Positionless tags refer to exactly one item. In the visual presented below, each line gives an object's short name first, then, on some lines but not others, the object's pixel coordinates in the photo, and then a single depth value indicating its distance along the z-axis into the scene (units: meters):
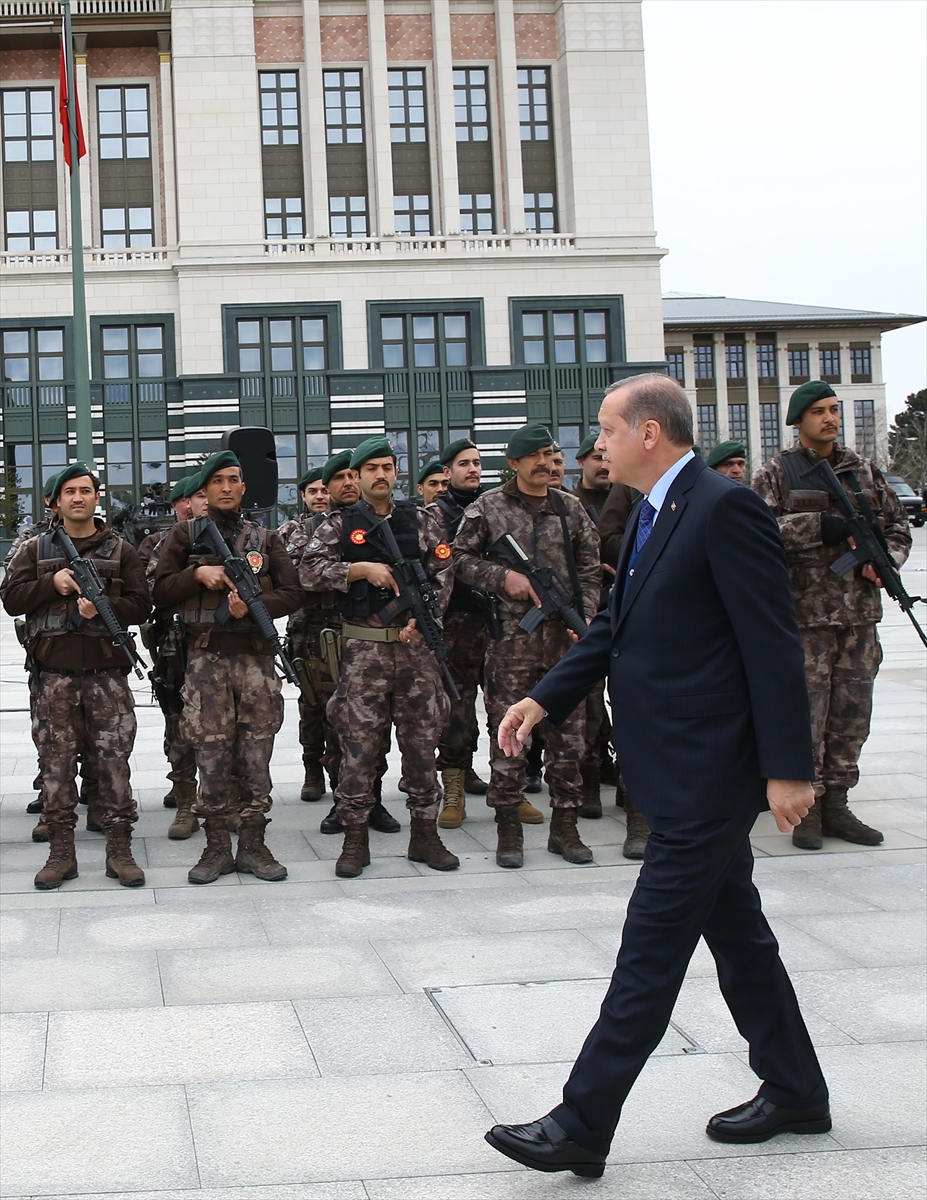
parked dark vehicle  46.31
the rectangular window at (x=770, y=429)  82.38
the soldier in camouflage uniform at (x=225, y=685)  6.45
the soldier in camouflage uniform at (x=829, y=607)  6.73
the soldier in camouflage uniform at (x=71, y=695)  6.39
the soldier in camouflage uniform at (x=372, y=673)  6.54
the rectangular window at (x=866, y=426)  74.84
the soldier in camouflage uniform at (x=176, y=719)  7.48
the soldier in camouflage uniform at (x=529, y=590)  6.71
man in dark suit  3.15
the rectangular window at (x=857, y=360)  83.00
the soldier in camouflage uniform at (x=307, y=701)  8.34
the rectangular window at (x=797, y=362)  82.06
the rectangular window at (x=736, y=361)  81.12
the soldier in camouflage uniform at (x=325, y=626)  7.73
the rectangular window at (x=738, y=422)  82.06
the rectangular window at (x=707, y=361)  80.75
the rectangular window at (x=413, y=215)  46.28
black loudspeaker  8.95
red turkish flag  22.52
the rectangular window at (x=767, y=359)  81.75
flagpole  19.34
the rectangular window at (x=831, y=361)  82.69
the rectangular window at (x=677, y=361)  80.12
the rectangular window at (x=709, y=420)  80.94
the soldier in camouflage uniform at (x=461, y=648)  7.75
